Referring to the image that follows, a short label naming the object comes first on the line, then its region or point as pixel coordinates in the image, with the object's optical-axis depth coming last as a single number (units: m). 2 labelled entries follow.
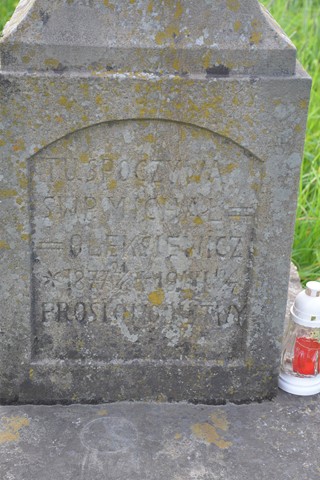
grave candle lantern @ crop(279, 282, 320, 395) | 2.47
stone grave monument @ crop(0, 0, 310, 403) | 2.06
